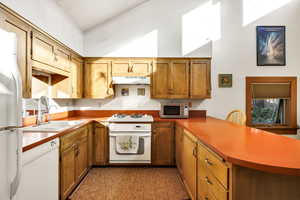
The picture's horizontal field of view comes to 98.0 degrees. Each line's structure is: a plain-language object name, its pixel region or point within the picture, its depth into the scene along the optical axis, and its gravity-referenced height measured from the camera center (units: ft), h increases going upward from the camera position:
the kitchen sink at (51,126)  4.98 -1.16
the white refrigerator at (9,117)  2.24 -0.31
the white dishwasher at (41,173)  3.27 -2.11
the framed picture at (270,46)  8.88 +3.71
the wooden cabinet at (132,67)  8.22 +2.07
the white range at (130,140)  7.41 -2.29
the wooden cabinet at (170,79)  8.19 +1.32
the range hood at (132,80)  7.91 +1.21
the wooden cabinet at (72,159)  4.86 -2.57
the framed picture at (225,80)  8.87 +1.37
